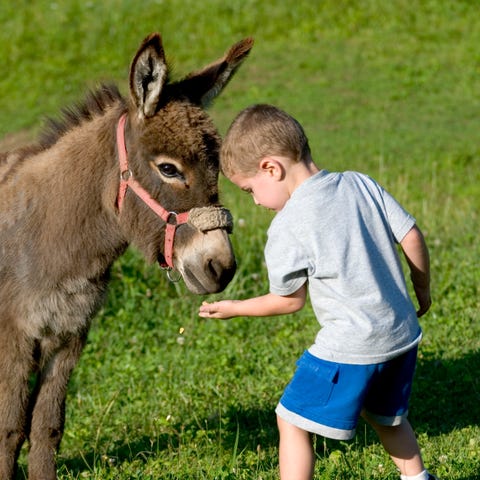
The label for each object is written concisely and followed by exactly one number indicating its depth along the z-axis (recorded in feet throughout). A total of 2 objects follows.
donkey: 27.99
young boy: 23.30
